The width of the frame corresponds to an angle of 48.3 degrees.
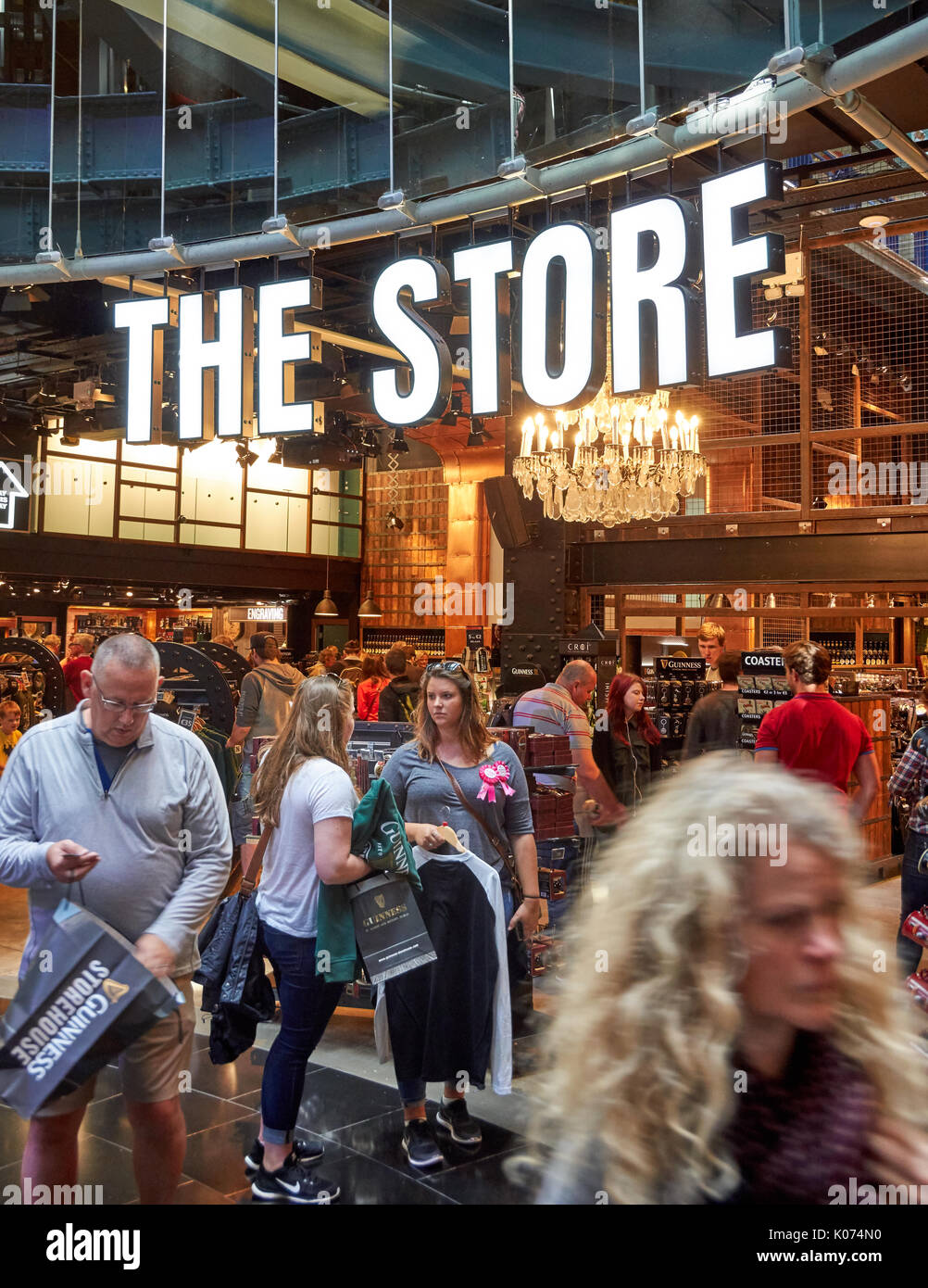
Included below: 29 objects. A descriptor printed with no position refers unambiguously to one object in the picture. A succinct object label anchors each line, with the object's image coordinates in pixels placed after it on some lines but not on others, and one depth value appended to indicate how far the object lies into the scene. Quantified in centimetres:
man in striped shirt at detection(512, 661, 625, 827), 570
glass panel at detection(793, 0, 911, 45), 420
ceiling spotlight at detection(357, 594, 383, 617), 1850
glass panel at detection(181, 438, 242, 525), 1897
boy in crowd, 724
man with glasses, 258
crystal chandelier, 775
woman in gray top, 370
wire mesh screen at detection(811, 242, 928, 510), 823
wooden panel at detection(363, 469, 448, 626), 2081
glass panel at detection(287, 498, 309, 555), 2077
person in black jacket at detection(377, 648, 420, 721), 763
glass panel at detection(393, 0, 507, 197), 549
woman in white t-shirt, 314
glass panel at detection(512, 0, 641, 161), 497
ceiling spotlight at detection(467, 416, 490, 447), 963
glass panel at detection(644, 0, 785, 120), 448
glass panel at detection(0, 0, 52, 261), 666
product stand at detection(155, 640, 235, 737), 635
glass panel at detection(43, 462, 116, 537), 1703
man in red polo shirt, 539
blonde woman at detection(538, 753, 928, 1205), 127
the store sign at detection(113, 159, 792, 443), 482
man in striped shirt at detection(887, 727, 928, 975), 470
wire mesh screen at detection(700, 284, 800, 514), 868
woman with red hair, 627
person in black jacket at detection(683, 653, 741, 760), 661
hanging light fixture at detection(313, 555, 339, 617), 1811
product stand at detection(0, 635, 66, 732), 794
